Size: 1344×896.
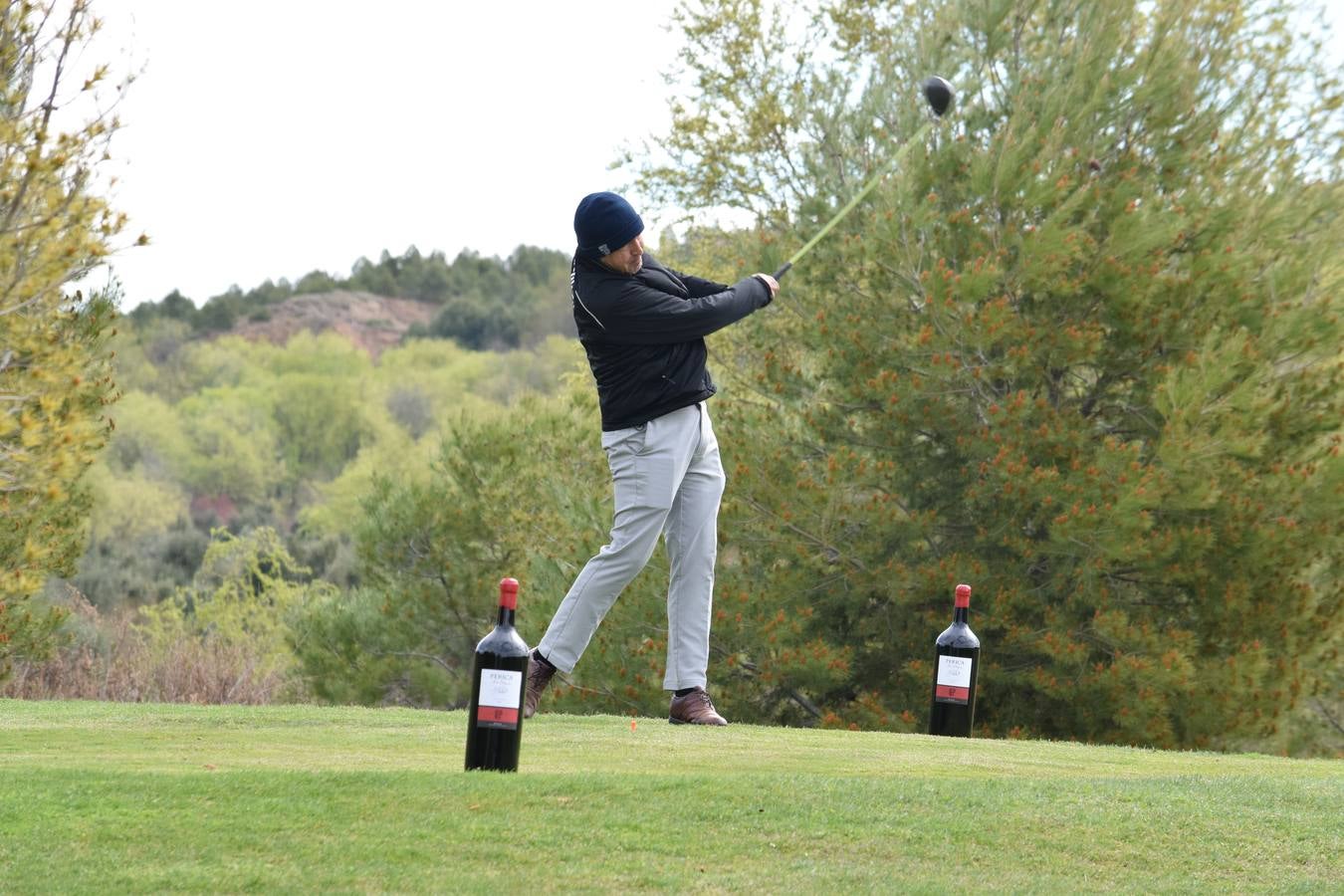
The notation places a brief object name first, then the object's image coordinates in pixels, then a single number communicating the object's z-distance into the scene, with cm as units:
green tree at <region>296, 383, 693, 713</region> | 4574
